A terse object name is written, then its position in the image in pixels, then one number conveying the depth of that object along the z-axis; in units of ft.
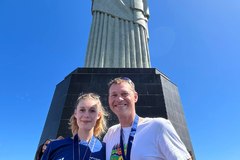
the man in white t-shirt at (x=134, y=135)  5.62
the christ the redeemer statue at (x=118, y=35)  32.22
